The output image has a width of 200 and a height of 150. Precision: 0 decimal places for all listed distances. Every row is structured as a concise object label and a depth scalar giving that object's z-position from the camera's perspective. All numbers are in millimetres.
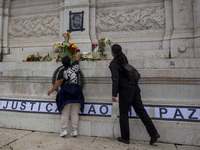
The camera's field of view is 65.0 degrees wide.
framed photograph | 6270
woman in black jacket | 2975
